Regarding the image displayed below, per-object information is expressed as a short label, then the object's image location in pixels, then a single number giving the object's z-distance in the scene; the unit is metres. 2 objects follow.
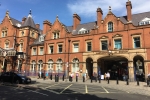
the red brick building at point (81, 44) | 19.62
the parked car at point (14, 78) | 14.91
